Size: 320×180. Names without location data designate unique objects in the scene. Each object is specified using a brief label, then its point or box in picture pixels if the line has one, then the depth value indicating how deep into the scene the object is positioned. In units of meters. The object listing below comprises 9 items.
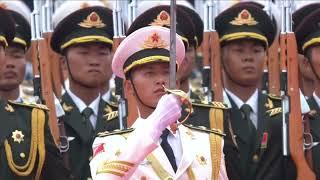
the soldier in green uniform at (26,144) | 15.91
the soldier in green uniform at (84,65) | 19.94
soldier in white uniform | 13.33
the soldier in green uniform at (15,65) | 20.14
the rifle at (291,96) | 17.50
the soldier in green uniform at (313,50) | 18.03
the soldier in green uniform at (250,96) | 18.72
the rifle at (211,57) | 20.11
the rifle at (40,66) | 19.28
